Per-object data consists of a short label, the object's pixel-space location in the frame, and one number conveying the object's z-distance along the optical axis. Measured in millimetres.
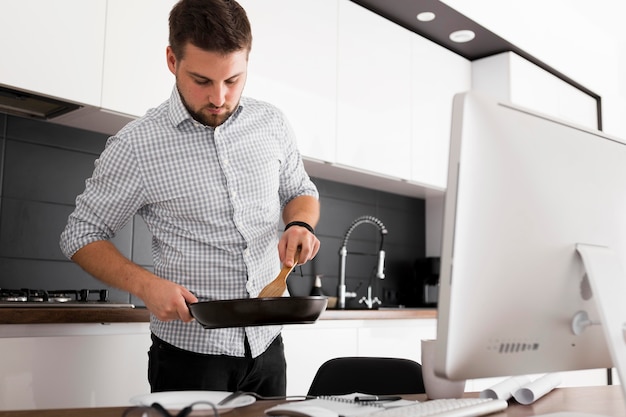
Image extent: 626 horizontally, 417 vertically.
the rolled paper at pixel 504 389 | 1268
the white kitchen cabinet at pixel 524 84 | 4035
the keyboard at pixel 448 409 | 1004
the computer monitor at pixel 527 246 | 910
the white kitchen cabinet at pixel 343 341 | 2598
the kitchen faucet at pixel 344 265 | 3430
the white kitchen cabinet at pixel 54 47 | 2105
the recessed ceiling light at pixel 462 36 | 3764
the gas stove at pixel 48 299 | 1933
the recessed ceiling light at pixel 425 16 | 3533
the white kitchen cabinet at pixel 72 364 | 1837
